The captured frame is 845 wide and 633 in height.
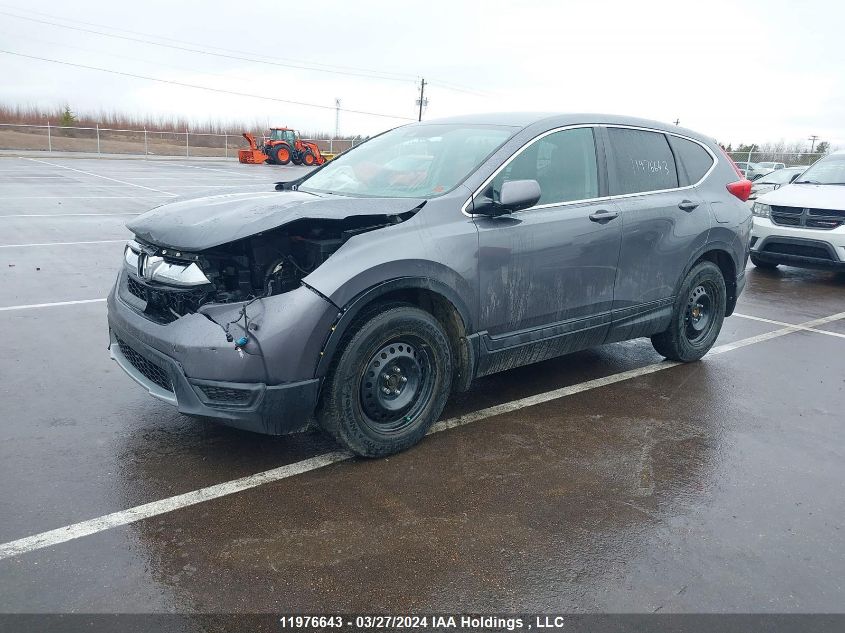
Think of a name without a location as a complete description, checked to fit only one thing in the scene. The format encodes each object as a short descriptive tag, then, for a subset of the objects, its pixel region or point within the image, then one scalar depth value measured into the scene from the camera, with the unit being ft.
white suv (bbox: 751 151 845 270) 30.14
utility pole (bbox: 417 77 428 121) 197.69
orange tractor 121.39
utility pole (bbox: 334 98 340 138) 230.07
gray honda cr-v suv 11.16
